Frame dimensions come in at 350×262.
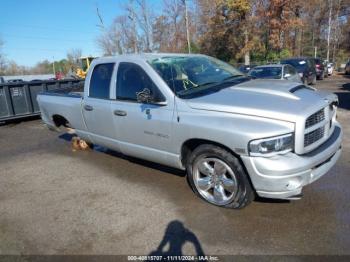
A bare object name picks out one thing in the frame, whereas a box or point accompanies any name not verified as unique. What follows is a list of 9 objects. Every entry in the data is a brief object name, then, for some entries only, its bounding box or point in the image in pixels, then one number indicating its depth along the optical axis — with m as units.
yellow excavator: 31.61
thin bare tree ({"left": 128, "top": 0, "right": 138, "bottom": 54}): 39.59
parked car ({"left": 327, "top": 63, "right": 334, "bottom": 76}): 27.88
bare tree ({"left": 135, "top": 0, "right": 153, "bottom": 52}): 40.12
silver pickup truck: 3.20
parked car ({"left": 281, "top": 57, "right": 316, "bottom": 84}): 16.48
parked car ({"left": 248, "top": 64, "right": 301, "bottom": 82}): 12.31
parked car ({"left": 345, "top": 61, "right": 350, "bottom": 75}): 28.32
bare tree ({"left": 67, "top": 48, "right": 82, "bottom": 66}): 82.44
